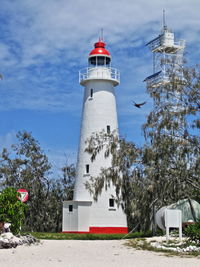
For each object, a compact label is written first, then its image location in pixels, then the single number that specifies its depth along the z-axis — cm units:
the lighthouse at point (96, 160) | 3316
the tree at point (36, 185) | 4212
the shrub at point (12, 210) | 1930
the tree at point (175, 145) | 2600
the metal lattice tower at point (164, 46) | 4084
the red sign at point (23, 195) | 2239
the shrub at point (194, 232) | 1811
